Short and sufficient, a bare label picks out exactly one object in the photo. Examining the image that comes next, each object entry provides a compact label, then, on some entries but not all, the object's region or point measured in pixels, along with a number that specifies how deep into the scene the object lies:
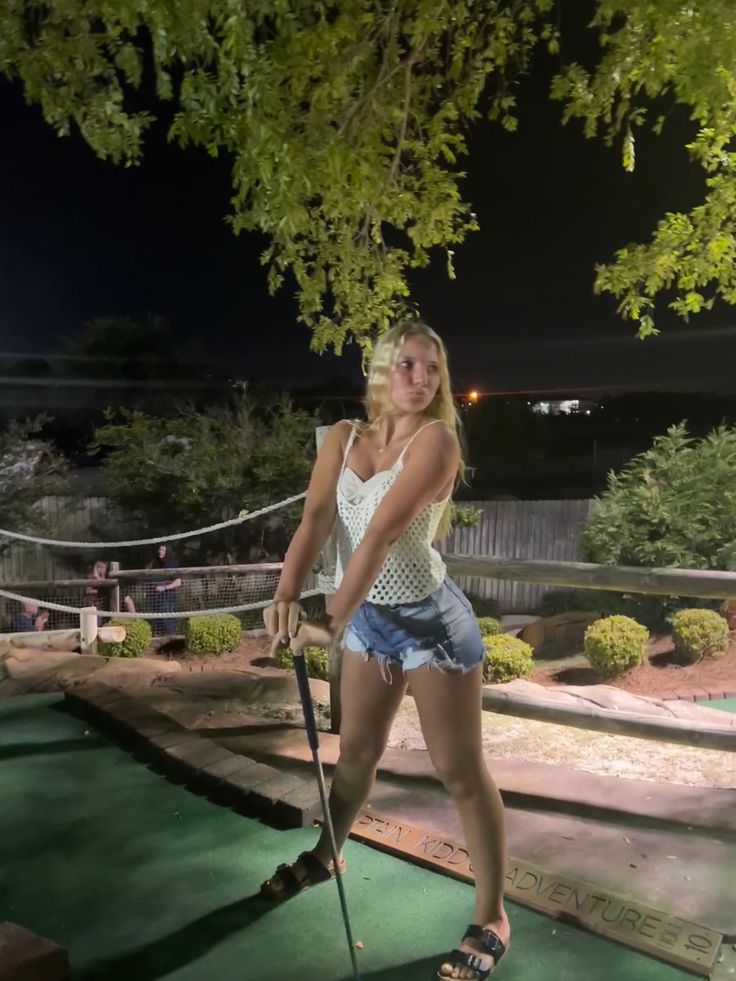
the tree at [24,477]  9.99
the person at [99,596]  8.32
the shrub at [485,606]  10.56
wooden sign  2.10
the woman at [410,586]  1.91
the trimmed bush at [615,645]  7.70
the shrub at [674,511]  8.94
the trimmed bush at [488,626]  8.20
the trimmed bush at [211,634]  8.46
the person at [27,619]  8.62
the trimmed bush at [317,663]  6.46
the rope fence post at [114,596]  7.72
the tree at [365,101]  3.10
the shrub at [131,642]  8.16
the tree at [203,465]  10.16
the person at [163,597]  8.48
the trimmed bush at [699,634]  8.23
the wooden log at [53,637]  5.99
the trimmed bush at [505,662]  6.61
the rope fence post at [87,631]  5.99
